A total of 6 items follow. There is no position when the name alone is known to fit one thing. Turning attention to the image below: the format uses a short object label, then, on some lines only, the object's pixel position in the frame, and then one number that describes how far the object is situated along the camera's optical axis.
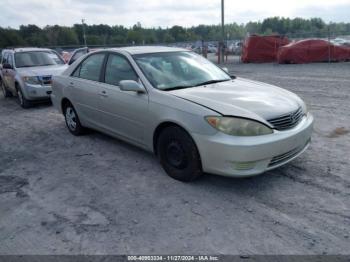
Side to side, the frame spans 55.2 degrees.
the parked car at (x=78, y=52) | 15.61
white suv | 9.23
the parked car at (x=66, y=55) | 22.24
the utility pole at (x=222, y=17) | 25.72
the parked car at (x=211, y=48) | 44.72
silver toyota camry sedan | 3.56
